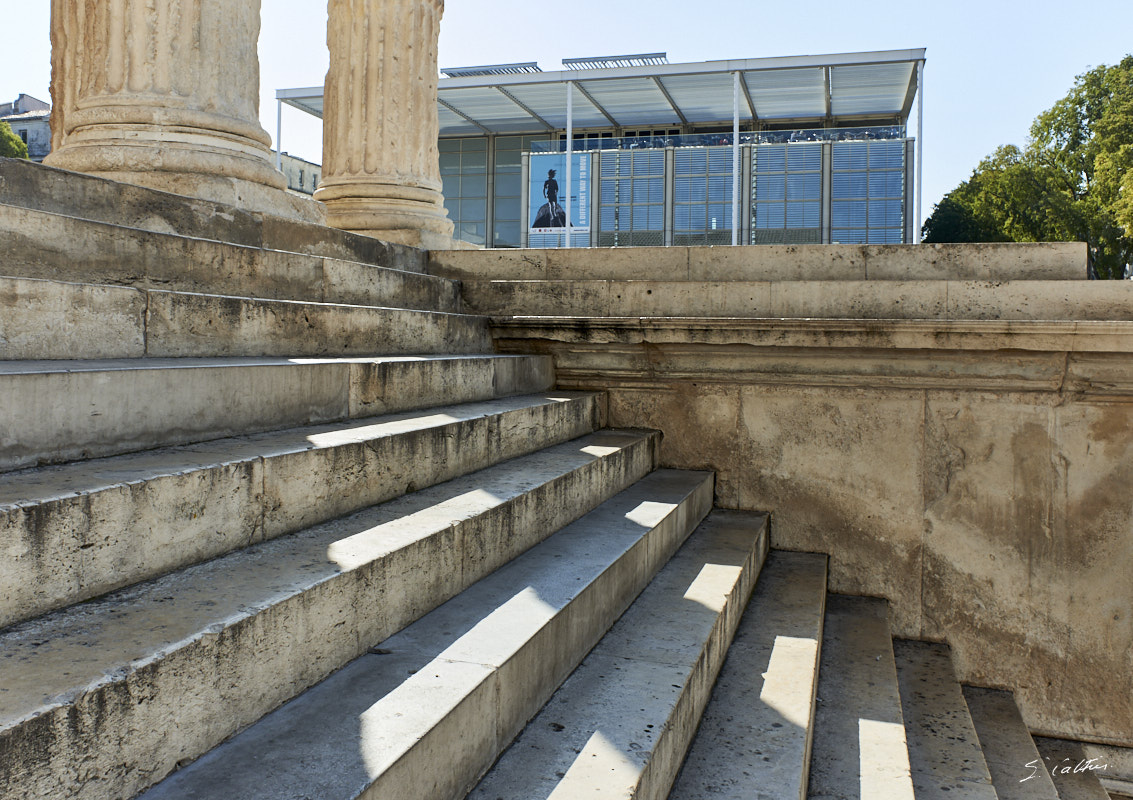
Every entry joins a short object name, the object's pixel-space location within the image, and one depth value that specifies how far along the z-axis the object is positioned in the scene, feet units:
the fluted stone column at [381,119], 22.65
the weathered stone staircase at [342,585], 5.14
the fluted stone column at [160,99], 15.44
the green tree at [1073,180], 77.92
